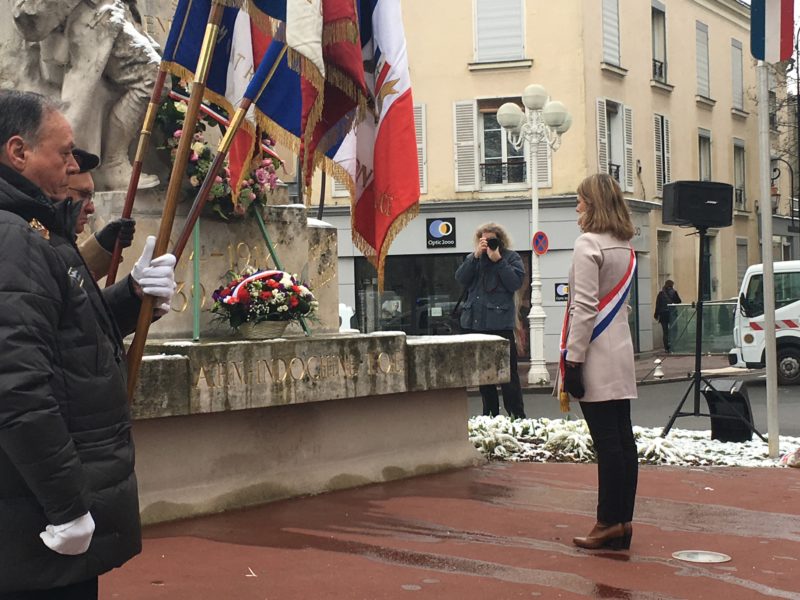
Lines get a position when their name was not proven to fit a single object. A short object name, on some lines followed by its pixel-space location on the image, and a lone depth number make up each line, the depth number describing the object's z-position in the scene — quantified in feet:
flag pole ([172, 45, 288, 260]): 12.84
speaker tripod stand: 32.37
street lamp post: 68.33
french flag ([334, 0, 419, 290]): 19.98
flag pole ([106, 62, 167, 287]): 13.47
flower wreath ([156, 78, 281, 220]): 24.45
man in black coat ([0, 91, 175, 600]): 9.21
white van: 62.59
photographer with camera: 35.83
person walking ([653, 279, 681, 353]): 99.09
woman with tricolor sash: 19.11
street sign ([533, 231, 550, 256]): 67.82
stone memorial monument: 21.39
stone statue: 24.25
